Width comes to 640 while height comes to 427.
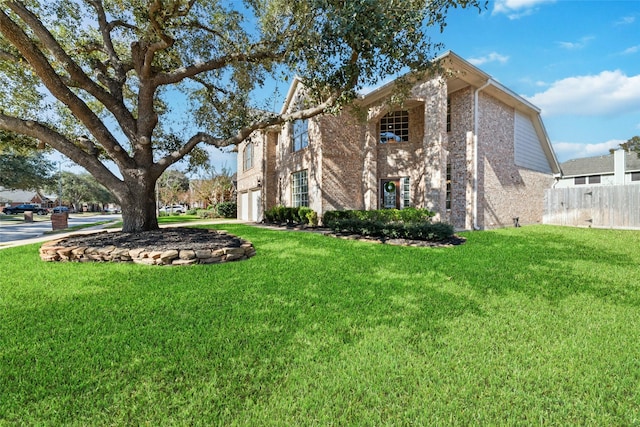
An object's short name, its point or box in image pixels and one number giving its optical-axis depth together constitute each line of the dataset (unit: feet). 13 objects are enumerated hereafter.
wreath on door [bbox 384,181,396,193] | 43.19
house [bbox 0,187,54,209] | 173.78
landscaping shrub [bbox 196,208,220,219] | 89.90
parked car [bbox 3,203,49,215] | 127.65
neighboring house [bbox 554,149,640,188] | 72.64
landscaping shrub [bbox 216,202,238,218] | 87.20
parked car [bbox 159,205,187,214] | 157.50
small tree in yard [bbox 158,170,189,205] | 128.55
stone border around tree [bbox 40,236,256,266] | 19.13
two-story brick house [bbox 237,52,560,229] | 36.45
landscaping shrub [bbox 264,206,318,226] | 41.50
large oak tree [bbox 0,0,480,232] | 20.72
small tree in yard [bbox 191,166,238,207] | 106.11
